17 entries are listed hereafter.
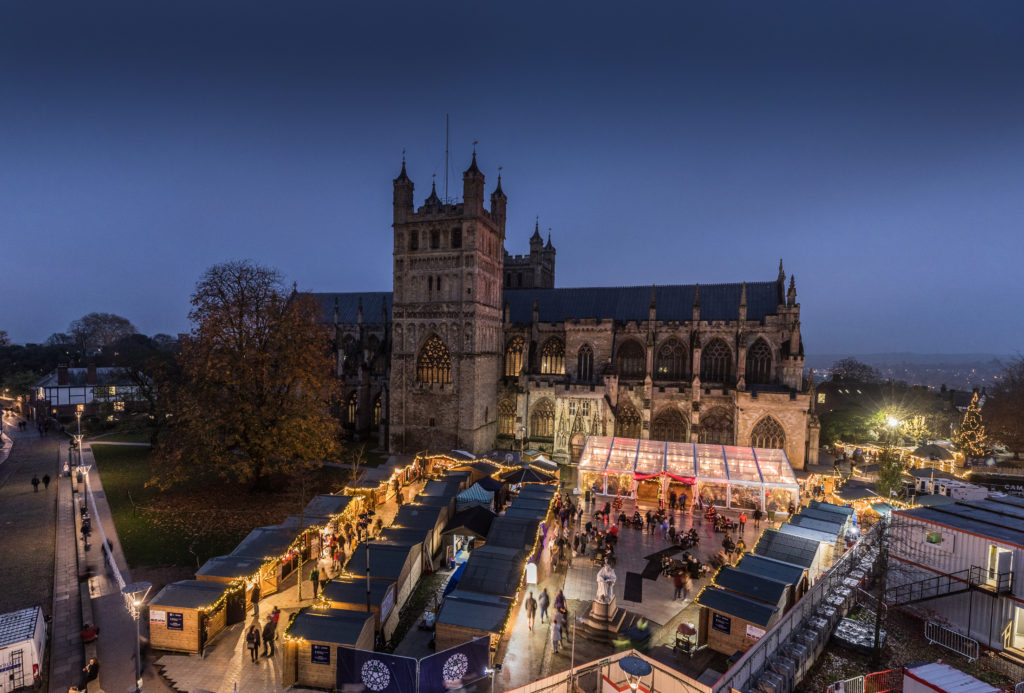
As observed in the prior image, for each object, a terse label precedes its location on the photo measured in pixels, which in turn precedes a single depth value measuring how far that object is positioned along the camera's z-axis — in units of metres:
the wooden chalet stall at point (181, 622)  13.38
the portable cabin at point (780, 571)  15.15
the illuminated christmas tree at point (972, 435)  37.22
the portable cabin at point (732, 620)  13.16
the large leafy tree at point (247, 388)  24.81
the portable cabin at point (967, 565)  14.74
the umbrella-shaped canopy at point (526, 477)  26.25
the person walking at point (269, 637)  13.47
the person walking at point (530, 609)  14.91
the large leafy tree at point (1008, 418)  38.03
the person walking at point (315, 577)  16.84
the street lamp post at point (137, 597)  11.12
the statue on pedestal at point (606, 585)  14.62
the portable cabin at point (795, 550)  17.03
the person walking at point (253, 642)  13.12
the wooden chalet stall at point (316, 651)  11.99
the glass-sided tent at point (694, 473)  25.28
